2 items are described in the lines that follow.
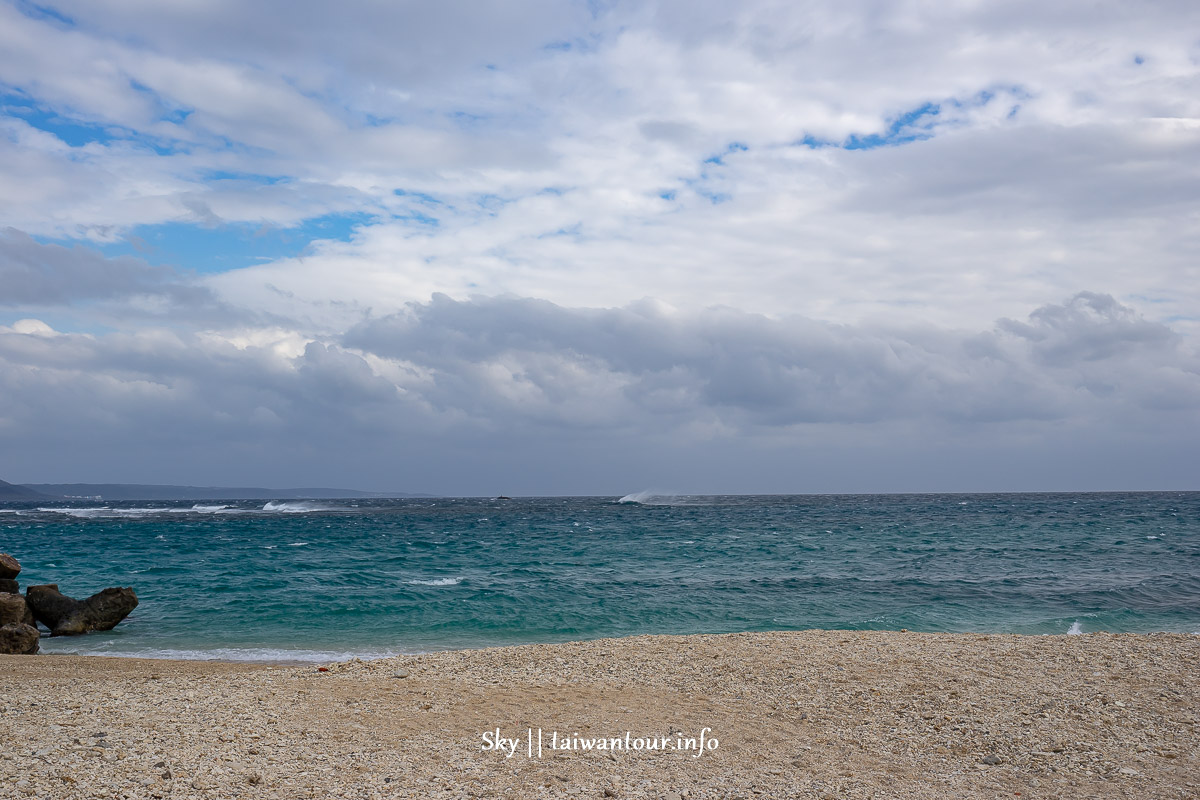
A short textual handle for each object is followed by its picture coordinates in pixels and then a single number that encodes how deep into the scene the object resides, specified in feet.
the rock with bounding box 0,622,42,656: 47.50
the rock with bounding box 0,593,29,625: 52.80
